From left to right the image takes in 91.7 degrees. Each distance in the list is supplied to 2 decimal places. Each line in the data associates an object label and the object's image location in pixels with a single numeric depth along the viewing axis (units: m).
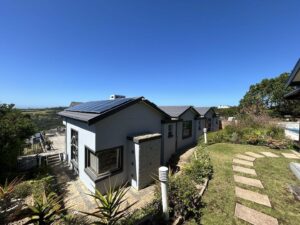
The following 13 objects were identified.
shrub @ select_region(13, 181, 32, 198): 7.28
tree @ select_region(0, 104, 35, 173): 8.48
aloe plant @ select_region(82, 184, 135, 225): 3.47
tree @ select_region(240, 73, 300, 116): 37.29
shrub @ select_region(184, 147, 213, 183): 6.68
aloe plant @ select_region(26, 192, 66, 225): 3.26
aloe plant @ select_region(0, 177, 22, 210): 4.60
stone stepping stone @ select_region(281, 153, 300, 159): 9.73
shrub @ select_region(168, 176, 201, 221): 4.52
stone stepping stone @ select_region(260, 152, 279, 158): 9.89
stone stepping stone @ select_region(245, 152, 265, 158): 9.84
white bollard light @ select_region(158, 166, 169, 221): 4.00
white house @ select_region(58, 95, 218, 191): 7.22
